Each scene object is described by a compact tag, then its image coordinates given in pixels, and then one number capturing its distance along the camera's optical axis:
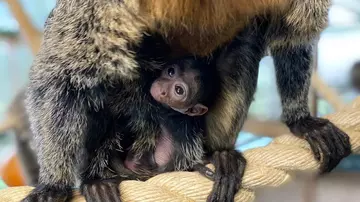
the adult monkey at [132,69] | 0.57
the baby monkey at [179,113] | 0.59
